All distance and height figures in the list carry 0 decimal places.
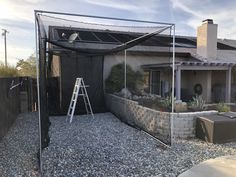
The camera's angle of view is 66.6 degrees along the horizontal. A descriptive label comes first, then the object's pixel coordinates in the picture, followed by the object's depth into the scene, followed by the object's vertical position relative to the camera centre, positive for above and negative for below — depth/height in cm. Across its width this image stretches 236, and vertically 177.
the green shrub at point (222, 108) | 491 -79
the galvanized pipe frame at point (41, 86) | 291 -12
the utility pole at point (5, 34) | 1448 +373
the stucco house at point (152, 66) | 688 +60
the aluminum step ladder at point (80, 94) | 603 -57
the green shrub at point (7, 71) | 591 +30
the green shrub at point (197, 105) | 496 -73
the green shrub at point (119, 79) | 772 +2
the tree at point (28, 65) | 1353 +116
